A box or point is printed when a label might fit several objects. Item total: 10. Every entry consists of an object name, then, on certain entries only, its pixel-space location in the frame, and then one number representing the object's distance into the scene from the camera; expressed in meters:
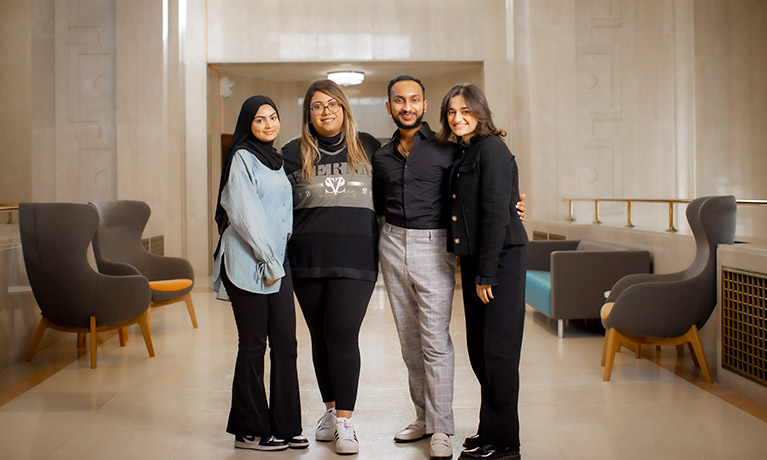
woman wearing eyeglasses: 3.05
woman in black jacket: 2.84
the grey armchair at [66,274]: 4.67
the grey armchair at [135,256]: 5.64
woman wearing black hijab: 2.95
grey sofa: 5.56
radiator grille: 3.75
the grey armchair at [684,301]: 4.30
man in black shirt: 2.98
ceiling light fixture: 11.46
